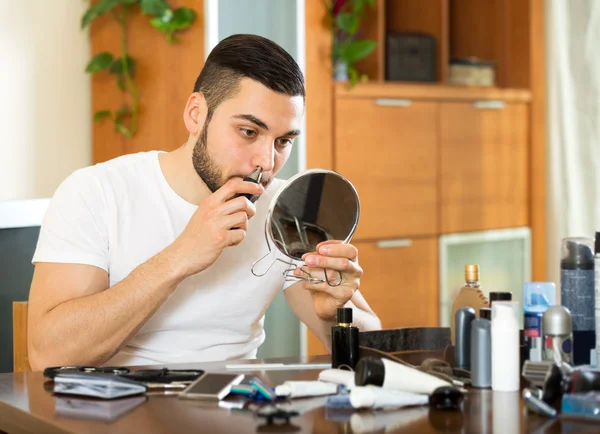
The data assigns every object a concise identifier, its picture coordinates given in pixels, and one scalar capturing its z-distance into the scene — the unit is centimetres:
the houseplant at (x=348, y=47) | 343
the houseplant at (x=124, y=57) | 313
